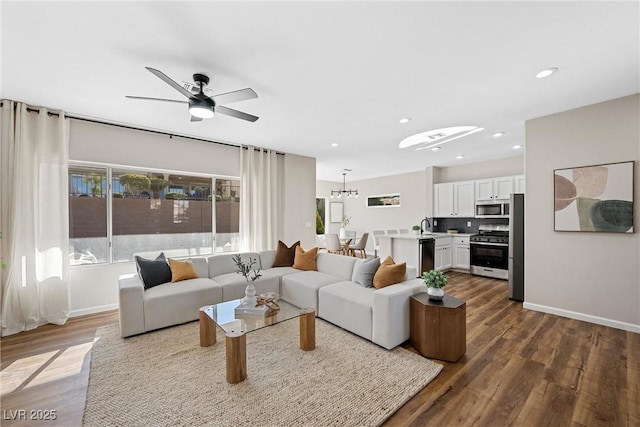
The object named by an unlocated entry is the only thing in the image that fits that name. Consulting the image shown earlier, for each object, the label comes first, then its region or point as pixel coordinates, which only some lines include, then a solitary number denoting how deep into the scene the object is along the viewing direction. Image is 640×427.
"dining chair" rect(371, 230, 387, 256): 6.49
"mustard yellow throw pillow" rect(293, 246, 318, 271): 4.27
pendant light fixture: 8.46
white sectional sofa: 2.66
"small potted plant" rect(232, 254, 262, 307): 2.70
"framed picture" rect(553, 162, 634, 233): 3.03
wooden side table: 2.42
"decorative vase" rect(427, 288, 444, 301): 2.62
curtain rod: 3.32
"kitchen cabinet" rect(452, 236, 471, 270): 6.11
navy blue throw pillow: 3.33
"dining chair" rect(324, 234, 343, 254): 7.12
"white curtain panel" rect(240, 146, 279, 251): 5.11
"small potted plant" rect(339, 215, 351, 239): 9.91
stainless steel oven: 5.27
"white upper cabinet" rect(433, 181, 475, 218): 6.39
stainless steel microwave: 5.78
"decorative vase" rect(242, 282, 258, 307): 2.70
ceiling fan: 2.37
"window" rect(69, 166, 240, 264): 3.80
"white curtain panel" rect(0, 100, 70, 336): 3.12
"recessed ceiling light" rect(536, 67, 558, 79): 2.45
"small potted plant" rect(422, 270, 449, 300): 2.60
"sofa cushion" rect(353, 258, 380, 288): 3.27
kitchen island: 5.48
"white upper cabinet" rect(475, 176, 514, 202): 5.76
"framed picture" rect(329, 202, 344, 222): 9.86
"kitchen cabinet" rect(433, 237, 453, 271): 5.96
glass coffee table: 2.09
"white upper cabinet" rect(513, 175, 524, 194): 5.53
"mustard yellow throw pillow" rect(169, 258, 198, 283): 3.55
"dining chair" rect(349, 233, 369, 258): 7.30
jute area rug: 1.77
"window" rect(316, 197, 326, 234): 9.91
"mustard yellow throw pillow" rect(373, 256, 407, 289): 3.01
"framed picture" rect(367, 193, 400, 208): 8.42
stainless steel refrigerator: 4.11
